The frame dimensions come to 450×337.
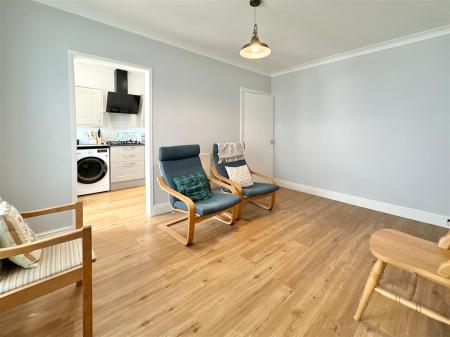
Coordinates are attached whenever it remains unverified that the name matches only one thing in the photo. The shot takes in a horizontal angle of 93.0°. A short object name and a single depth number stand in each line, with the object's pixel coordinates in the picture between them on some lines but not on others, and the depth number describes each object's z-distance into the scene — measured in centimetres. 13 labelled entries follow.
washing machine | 383
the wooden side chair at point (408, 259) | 109
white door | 413
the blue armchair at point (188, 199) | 223
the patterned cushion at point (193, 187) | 258
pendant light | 198
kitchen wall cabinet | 418
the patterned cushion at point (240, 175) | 313
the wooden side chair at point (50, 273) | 101
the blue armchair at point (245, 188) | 287
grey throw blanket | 334
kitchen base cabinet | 425
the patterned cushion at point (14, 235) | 111
